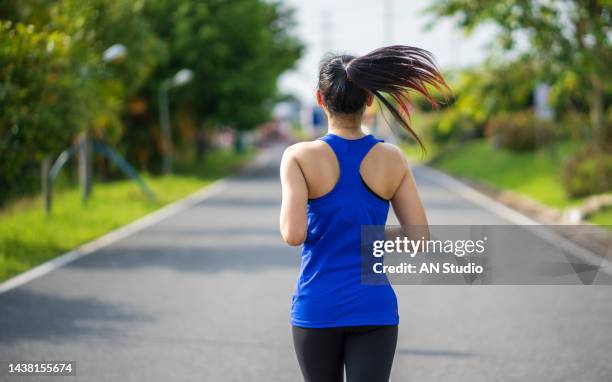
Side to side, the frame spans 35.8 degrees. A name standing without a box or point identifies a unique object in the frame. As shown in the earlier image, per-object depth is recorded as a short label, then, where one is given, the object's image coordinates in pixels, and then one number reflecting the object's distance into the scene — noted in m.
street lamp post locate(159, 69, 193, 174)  32.59
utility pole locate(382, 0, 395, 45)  58.28
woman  3.04
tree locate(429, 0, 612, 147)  16.66
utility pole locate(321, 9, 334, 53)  99.78
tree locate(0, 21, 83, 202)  10.92
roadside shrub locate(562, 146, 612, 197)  18.62
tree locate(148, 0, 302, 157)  35.47
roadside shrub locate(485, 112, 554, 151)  33.09
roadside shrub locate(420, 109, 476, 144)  44.59
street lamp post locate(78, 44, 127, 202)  20.16
